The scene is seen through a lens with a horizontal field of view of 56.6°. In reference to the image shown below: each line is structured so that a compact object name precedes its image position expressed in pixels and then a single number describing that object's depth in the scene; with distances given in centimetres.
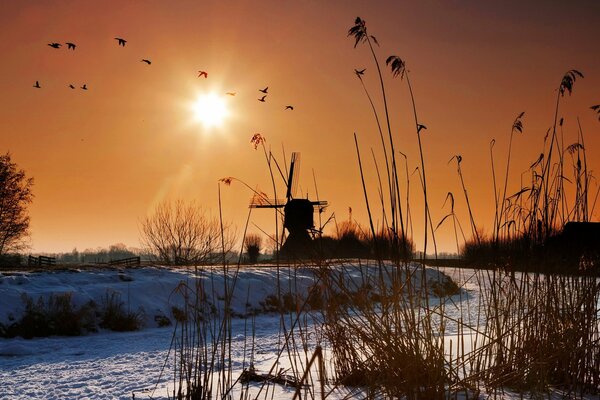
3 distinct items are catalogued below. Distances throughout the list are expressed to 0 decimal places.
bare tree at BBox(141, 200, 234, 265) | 3021
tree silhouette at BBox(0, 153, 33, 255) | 2678
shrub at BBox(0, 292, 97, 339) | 841
